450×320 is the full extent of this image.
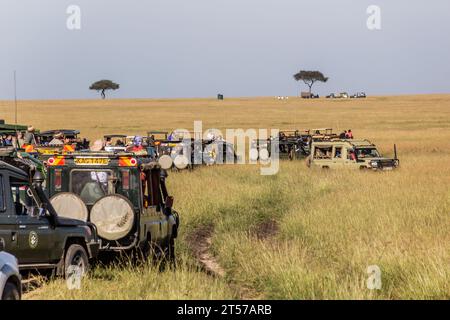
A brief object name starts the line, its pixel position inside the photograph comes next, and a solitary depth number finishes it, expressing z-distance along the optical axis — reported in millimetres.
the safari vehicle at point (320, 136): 42453
